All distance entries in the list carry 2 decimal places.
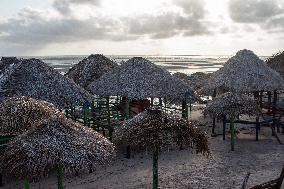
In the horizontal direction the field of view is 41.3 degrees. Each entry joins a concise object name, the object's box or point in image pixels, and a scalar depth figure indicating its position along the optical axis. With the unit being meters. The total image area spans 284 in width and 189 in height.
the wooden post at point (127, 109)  16.56
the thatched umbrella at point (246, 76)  18.69
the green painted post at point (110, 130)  15.48
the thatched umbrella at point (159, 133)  8.80
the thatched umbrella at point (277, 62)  25.62
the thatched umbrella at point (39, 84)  13.20
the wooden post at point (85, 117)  16.80
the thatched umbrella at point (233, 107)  15.62
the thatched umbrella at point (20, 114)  9.27
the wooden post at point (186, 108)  18.05
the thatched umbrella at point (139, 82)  16.08
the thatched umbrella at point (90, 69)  19.86
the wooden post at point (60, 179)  8.55
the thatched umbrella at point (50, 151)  7.60
